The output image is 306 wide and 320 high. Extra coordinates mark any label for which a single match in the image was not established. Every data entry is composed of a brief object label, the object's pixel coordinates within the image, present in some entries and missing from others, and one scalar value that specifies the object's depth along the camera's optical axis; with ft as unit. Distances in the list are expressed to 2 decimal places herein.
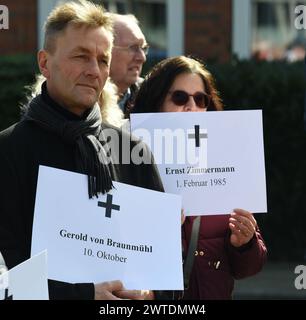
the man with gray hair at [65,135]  19.27
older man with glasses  31.27
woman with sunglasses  23.34
